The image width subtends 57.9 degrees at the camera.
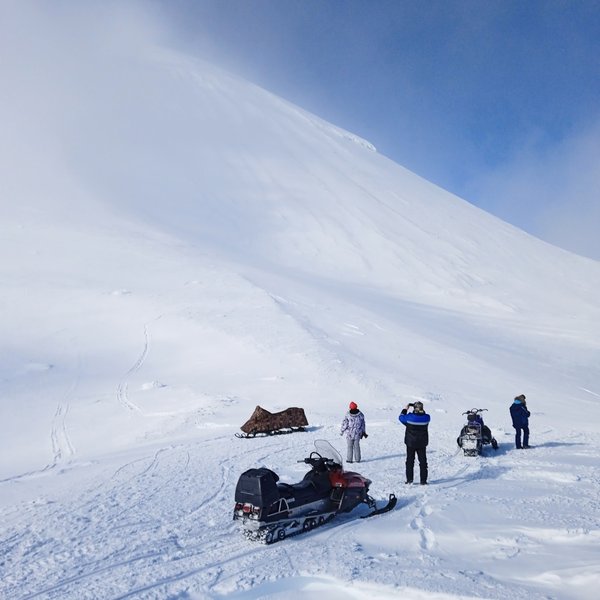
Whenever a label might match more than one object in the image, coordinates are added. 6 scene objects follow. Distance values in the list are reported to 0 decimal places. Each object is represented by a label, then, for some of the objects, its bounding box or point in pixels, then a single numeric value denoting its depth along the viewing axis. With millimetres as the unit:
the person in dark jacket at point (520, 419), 12438
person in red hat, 11258
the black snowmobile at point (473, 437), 11938
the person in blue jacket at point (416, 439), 9500
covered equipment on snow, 14312
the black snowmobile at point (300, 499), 6719
